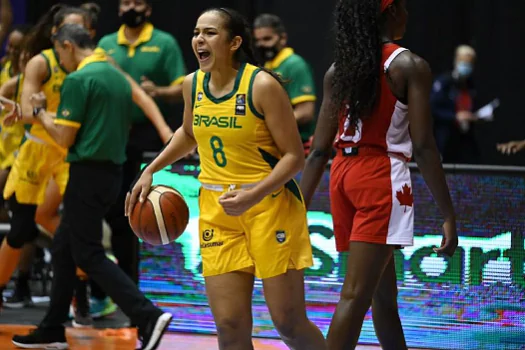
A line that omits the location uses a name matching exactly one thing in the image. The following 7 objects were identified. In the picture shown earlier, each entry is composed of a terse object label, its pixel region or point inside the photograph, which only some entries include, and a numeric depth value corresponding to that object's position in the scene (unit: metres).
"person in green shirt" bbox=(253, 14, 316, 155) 17.17
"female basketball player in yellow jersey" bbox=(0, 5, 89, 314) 15.17
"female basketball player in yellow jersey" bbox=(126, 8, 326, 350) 9.71
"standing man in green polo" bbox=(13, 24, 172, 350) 13.39
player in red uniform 9.59
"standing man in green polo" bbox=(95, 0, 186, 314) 16.72
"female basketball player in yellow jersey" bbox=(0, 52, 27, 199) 17.44
